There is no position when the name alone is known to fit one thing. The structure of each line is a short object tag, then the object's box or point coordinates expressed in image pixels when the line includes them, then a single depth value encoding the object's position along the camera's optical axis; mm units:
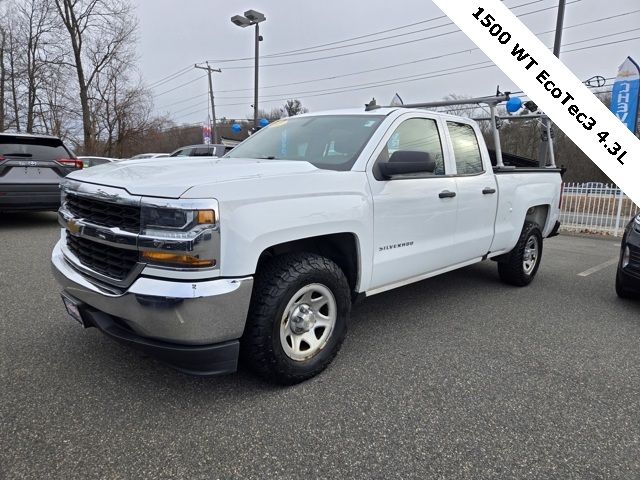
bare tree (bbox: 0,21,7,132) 25359
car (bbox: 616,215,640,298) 4582
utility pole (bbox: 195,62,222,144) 36681
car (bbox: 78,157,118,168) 16592
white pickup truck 2285
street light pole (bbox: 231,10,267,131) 15705
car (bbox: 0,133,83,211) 7461
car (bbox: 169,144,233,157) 13492
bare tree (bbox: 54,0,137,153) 24953
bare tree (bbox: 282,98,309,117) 43725
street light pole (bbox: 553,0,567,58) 10359
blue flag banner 10539
